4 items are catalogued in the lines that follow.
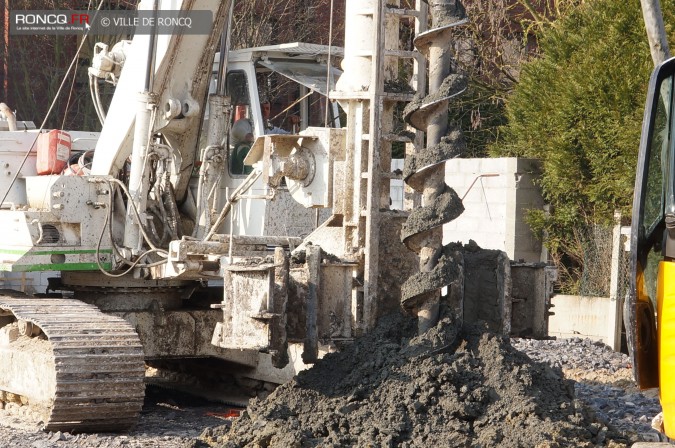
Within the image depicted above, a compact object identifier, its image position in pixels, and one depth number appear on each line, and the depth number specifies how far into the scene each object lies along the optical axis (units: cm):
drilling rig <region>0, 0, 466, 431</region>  1427
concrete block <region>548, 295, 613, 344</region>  2533
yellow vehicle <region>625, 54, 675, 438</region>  959
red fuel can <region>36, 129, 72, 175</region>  1997
